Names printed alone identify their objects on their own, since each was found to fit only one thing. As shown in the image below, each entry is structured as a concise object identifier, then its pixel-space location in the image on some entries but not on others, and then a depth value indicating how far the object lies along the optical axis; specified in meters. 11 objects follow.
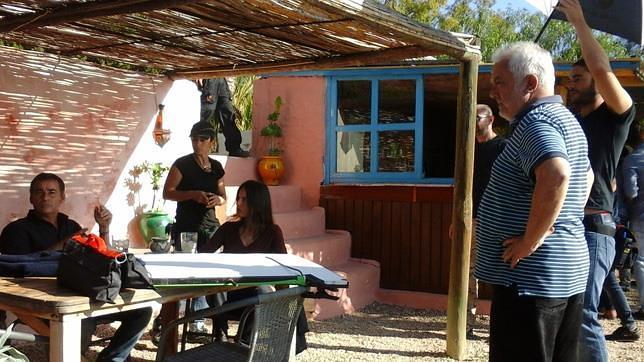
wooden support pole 5.24
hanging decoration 6.42
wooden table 2.58
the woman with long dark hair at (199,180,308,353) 4.36
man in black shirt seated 3.53
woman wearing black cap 5.17
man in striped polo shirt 2.53
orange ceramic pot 8.21
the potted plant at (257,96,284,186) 8.23
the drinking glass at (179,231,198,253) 4.03
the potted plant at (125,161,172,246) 6.08
